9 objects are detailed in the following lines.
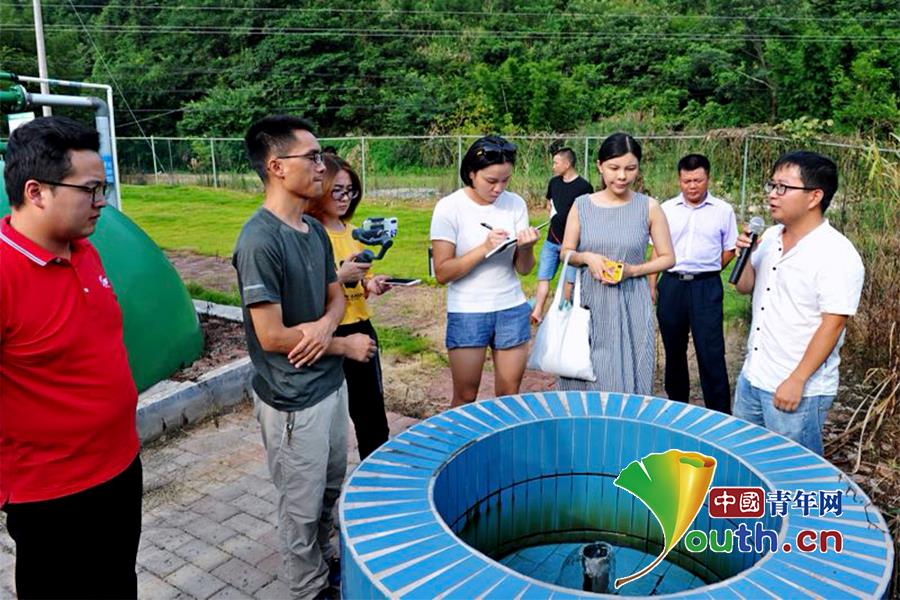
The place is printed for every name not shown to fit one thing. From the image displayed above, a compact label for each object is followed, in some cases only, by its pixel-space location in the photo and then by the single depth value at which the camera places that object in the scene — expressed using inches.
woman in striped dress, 131.6
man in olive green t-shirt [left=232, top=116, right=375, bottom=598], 91.3
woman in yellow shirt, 120.9
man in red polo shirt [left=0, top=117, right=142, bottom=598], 74.1
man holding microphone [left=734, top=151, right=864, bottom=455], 99.8
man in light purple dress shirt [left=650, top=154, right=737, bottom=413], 160.7
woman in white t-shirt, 127.2
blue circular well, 65.6
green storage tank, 176.7
